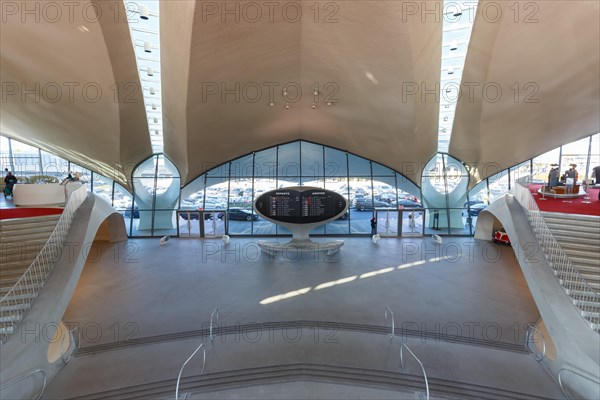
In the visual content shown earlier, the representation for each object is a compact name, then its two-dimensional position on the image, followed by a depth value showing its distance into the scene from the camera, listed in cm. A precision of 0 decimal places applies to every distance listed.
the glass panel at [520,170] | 1950
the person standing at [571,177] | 1200
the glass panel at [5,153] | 2077
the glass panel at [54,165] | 2081
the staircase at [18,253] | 700
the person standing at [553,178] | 1236
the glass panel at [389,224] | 1888
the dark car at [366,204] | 2020
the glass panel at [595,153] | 1875
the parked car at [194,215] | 1900
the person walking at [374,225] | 1897
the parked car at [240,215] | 2038
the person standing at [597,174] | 1393
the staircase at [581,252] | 679
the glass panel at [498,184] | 1992
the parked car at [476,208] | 2003
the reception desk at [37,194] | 1141
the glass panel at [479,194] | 2030
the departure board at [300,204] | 1445
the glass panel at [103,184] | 2036
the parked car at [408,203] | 2039
